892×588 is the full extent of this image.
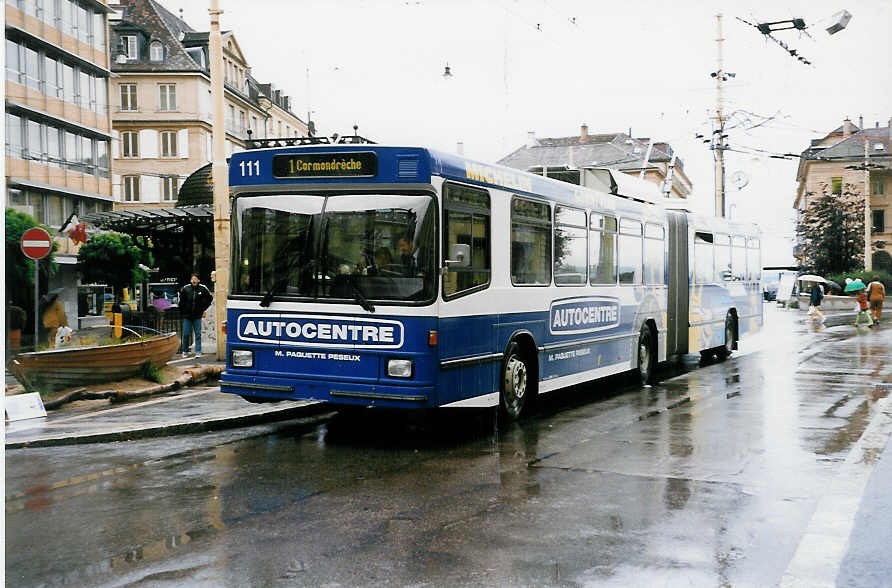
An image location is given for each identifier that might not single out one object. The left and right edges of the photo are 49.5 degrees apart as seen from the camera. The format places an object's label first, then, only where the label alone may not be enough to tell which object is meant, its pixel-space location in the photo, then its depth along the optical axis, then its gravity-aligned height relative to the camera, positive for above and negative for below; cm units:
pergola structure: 3359 +202
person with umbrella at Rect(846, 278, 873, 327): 3484 -114
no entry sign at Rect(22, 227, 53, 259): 1298 +50
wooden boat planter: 1249 -112
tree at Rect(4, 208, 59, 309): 2594 +44
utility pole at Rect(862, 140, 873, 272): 4984 +241
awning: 3300 +219
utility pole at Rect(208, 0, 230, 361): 1681 +167
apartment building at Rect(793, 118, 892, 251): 8375 +941
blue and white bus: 936 -2
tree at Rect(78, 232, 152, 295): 3903 +91
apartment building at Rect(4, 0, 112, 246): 4178 +828
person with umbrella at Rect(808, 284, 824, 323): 3932 -108
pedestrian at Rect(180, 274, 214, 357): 1941 -49
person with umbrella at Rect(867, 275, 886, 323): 3450 -97
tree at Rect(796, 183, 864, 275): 5762 +223
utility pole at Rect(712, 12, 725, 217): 3875 +536
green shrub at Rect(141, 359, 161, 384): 1396 -134
